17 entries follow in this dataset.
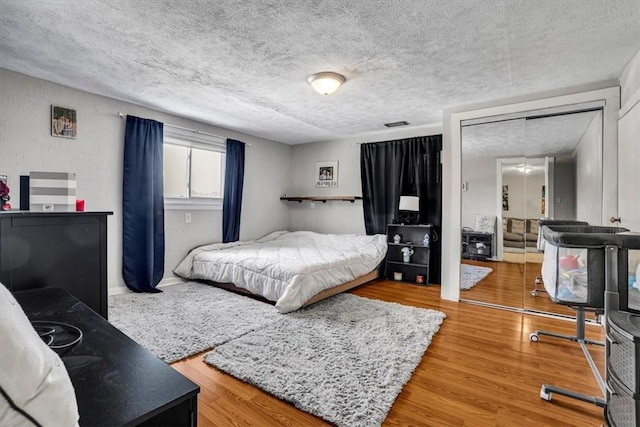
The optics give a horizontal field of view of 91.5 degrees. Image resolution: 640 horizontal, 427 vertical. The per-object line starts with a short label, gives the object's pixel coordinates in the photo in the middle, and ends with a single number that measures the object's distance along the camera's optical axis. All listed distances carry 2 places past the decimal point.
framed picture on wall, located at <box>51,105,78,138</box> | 3.08
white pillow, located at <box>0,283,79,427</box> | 0.42
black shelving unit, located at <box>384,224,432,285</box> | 4.41
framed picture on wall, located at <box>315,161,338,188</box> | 5.41
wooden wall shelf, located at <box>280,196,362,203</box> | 5.12
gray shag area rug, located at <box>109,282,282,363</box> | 2.36
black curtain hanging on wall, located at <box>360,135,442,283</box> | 4.40
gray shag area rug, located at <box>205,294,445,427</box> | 1.68
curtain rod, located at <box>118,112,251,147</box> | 3.59
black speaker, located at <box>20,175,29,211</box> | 1.73
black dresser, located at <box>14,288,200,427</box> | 0.64
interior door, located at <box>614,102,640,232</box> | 2.19
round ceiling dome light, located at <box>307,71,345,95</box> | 2.72
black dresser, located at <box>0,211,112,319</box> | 1.43
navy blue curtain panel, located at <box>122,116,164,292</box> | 3.61
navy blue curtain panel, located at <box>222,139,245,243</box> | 4.68
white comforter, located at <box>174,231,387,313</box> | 3.14
